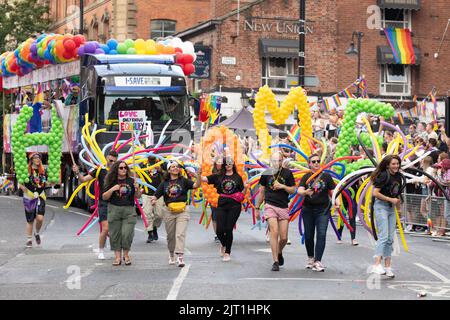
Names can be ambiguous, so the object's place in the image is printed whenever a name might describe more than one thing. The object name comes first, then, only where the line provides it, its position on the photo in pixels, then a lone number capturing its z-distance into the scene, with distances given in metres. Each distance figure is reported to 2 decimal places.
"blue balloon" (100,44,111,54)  29.03
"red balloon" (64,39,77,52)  29.61
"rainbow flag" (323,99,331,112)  38.29
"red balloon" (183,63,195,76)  29.58
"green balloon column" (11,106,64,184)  22.45
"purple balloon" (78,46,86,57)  29.13
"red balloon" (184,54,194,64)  29.50
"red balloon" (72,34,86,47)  29.73
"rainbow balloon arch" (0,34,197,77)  29.20
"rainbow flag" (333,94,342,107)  37.33
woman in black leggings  17.33
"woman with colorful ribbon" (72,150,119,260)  17.89
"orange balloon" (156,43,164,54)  29.48
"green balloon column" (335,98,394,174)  19.53
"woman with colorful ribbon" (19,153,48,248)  20.17
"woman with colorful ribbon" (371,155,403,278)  15.34
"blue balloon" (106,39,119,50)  29.25
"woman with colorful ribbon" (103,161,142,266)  16.77
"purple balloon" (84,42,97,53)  28.86
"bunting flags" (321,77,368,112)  37.83
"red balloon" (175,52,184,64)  29.34
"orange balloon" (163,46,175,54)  29.68
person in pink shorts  16.08
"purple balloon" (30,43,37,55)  31.94
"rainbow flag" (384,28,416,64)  49.88
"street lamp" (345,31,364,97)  41.29
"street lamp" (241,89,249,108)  46.11
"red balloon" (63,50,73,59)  29.76
